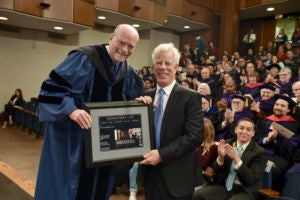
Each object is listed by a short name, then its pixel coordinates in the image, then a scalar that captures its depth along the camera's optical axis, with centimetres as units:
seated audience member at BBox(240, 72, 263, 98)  496
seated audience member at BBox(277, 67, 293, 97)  455
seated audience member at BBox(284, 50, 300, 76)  669
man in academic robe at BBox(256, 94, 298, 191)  284
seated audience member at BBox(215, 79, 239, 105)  484
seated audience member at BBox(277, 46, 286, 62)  732
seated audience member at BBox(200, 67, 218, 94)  581
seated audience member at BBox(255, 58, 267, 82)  614
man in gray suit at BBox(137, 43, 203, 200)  161
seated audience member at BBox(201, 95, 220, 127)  387
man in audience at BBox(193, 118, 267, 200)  239
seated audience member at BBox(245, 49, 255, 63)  919
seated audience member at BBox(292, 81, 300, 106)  367
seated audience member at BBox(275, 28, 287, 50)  923
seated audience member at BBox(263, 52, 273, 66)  730
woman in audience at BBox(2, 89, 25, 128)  738
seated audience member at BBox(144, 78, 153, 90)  585
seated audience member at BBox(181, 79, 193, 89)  534
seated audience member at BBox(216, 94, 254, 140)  345
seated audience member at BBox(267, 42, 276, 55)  857
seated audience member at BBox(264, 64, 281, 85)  516
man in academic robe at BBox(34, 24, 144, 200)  159
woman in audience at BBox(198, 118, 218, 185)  273
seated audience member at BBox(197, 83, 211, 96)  466
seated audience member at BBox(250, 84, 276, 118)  377
